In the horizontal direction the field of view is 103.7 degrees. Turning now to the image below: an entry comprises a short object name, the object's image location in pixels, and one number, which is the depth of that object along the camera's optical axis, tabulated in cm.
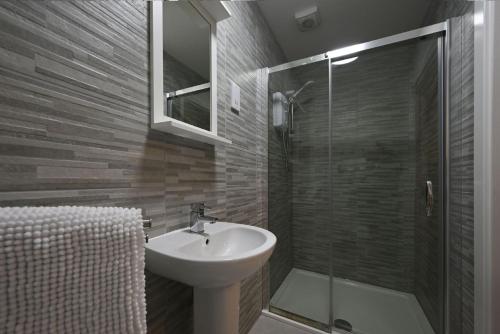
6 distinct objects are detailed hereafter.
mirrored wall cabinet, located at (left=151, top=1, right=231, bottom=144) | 72
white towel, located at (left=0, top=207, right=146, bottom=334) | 30
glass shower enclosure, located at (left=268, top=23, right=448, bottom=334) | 142
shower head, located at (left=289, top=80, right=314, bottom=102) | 183
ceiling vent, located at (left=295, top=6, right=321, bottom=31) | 156
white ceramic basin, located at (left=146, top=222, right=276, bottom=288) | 55
